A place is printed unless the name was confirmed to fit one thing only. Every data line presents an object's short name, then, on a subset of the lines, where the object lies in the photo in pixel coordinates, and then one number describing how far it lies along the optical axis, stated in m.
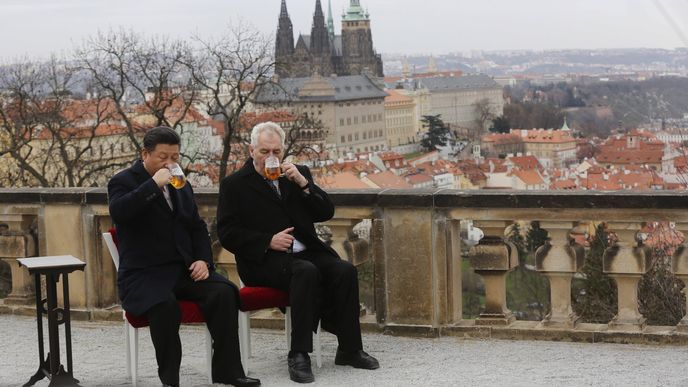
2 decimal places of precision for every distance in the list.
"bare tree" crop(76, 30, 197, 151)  28.66
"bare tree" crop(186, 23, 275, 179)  28.02
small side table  4.24
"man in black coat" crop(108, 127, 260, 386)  4.23
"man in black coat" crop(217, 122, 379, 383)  4.55
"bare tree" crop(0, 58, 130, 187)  26.69
